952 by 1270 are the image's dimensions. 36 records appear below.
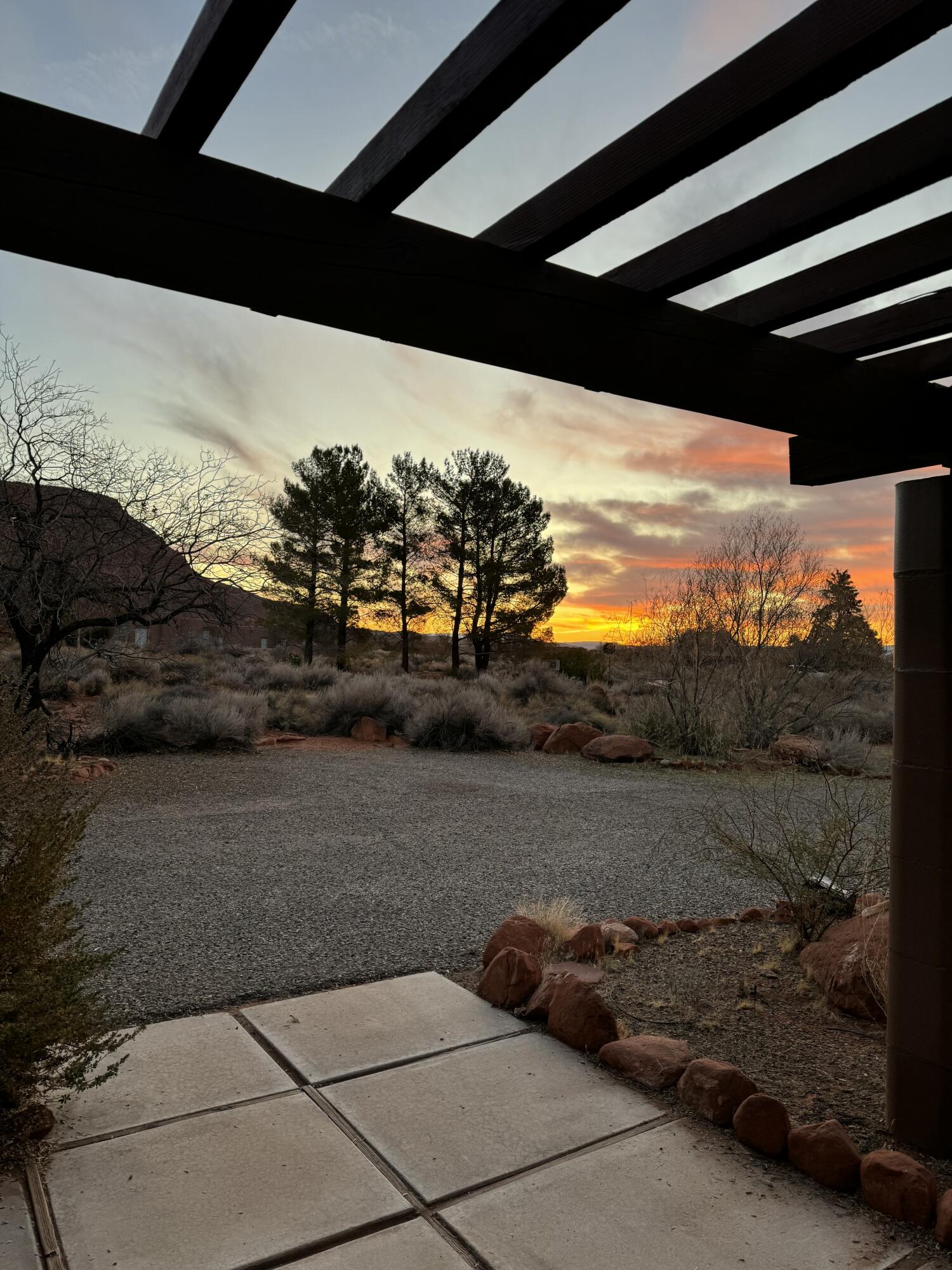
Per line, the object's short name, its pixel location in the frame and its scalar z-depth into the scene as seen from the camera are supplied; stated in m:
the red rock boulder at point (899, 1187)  2.32
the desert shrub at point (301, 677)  17.12
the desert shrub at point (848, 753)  11.75
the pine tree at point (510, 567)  29.98
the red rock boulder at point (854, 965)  3.68
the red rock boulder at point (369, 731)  12.95
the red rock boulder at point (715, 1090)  2.75
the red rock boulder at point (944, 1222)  2.20
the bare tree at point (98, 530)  9.80
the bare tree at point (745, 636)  13.28
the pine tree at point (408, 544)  30.59
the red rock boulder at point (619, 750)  11.97
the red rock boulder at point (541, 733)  13.11
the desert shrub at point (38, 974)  2.45
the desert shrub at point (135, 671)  17.20
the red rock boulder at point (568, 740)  12.71
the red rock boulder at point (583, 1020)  3.25
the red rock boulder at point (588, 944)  4.21
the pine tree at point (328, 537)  30.00
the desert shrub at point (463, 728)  12.49
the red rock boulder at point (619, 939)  4.36
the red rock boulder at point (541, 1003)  3.46
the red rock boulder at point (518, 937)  4.09
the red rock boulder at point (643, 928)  4.68
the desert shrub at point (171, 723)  10.75
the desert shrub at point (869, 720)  14.98
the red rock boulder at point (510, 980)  3.60
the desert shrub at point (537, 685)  18.22
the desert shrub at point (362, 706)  13.30
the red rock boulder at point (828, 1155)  2.45
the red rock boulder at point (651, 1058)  2.99
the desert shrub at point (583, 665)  23.02
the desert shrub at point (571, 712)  14.69
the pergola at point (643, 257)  1.55
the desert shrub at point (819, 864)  4.46
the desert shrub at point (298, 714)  13.35
